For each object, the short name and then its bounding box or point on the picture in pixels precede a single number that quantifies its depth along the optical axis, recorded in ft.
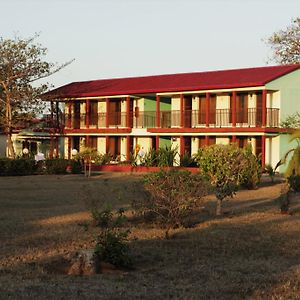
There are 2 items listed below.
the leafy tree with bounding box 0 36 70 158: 125.59
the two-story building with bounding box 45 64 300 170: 111.96
